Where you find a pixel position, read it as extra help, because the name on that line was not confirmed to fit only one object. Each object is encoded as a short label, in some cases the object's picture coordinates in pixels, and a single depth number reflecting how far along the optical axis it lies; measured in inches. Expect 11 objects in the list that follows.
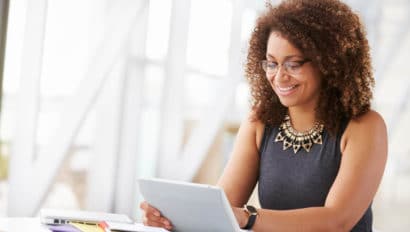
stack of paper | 67.5
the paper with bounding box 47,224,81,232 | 68.4
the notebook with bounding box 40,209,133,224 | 72.9
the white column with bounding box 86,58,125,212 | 172.2
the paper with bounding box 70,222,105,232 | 69.0
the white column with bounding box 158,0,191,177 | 187.2
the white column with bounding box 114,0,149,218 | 176.1
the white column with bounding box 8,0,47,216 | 145.9
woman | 82.4
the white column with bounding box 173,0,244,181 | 205.8
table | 67.4
